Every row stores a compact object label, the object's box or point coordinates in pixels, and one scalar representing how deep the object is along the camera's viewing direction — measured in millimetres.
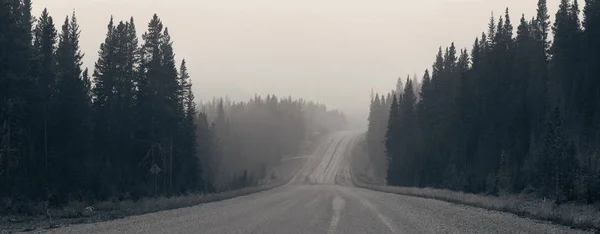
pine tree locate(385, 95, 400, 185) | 90262
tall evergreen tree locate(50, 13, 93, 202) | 41316
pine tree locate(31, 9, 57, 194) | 40719
